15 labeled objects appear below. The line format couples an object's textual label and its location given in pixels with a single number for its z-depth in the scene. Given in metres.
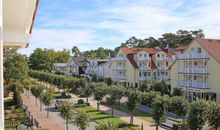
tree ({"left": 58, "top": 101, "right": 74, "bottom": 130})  21.40
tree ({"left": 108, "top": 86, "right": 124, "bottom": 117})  27.30
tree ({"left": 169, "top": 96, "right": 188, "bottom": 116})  21.19
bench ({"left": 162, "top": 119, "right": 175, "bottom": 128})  22.05
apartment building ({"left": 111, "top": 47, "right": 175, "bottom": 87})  42.47
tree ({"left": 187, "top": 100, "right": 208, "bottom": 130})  16.70
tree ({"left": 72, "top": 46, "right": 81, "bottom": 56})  107.22
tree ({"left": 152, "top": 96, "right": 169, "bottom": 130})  19.58
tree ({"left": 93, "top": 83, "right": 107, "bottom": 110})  29.56
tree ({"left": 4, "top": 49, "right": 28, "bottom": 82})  32.02
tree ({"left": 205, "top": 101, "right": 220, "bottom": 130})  16.86
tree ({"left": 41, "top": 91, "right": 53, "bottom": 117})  27.71
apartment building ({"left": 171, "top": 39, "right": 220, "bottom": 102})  29.10
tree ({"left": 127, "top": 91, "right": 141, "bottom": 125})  23.64
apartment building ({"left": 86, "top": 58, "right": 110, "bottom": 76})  54.73
